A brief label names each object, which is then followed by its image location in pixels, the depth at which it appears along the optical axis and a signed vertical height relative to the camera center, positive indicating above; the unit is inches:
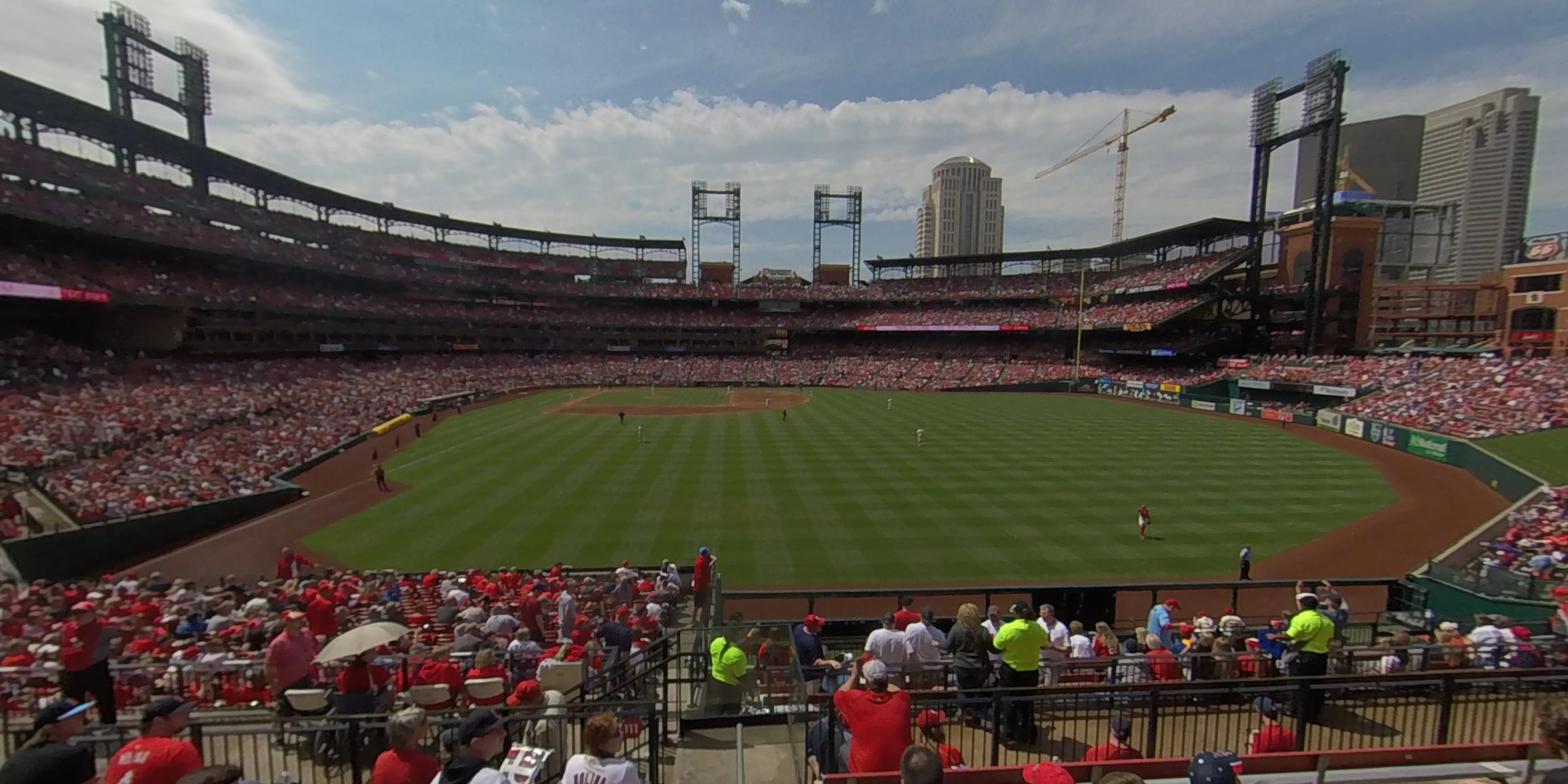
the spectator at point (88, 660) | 292.2 -150.6
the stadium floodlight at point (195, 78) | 2025.1 +751.9
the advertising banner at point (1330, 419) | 1587.1 -157.6
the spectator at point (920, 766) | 139.5 -89.4
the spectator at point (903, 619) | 359.3 -150.5
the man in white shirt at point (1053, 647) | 307.4 -151.7
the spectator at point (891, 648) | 300.7 -139.3
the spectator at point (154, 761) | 156.6 -105.4
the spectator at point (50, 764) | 152.6 -104.0
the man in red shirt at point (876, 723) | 198.1 -114.7
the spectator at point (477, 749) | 152.4 -99.4
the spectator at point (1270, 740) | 243.0 -143.3
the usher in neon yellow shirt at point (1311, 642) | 299.6 -130.7
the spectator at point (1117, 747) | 225.1 -138.5
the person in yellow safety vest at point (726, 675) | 305.9 -156.4
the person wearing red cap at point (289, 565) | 617.0 -224.2
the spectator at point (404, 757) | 163.9 -106.8
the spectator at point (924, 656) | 305.4 -146.3
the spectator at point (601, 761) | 154.9 -100.8
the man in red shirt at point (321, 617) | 368.2 -162.0
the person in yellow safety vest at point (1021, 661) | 281.6 -134.2
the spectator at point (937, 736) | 226.7 -155.4
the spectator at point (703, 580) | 534.0 -195.8
